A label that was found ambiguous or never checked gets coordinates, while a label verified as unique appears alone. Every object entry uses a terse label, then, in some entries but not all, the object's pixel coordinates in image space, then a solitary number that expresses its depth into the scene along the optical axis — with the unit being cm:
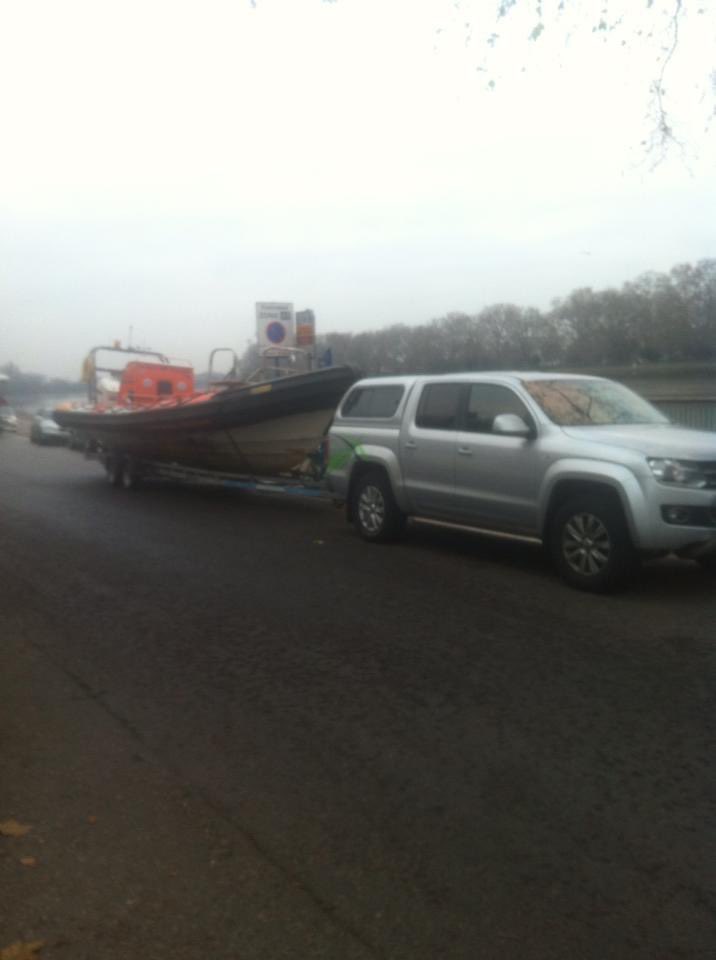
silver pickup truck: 821
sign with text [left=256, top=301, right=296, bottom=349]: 1877
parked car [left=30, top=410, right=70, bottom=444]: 3456
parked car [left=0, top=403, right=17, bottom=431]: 4166
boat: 1415
